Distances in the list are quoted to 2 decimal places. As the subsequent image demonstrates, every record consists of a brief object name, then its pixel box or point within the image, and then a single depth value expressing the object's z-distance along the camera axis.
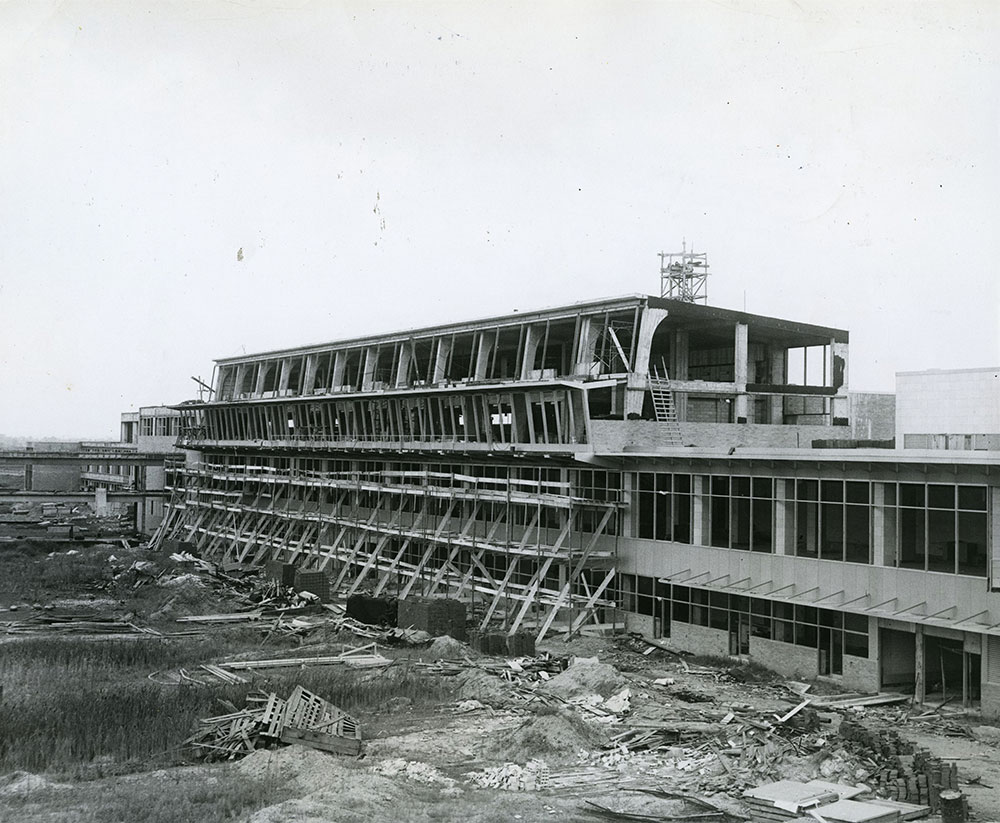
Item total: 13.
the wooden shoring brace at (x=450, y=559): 38.92
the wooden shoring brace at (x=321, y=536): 46.79
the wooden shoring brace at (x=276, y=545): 52.25
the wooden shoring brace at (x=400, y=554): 39.81
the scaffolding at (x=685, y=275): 53.16
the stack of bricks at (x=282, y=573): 43.19
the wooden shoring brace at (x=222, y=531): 57.58
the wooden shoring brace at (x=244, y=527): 55.75
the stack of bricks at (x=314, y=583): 40.91
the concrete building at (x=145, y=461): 72.44
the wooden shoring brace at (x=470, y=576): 36.56
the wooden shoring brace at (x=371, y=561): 42.28
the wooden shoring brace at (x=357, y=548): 44.44
